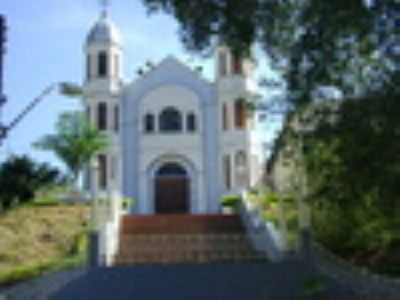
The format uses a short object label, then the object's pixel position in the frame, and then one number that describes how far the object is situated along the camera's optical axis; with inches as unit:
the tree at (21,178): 1114.8
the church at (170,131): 1382.9
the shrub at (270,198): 1019.3
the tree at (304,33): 438.3
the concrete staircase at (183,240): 776.9
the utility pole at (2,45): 474.0
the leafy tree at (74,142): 1277.1
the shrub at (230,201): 1149.9
